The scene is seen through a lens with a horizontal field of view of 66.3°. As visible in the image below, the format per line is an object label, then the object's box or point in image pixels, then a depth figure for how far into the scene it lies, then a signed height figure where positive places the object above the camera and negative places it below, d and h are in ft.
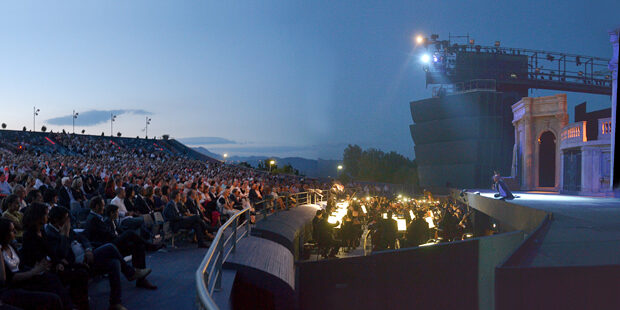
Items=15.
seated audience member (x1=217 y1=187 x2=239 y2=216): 48.65 -5.77
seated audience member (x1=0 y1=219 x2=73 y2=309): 16.16 -4.62
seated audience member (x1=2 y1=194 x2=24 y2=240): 22.50 -3.02
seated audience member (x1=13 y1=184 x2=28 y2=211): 29.40 -2.91
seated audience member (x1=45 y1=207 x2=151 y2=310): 18.86 -4.41
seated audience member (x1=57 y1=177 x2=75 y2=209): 38.45 -4.00
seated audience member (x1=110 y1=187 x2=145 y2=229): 29.40 -4.40
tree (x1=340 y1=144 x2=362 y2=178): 467.52 -6.03
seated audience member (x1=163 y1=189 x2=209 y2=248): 35.60 -5.30
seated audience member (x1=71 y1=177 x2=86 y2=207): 39.95 -3.65
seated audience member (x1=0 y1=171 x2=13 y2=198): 43.16 -3.67
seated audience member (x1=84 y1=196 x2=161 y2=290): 23.20 -4.38
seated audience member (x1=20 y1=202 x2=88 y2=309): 17.58 -4.01
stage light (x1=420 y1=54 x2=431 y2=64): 202.11 +40.98
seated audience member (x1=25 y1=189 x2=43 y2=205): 26.63 -2.69
